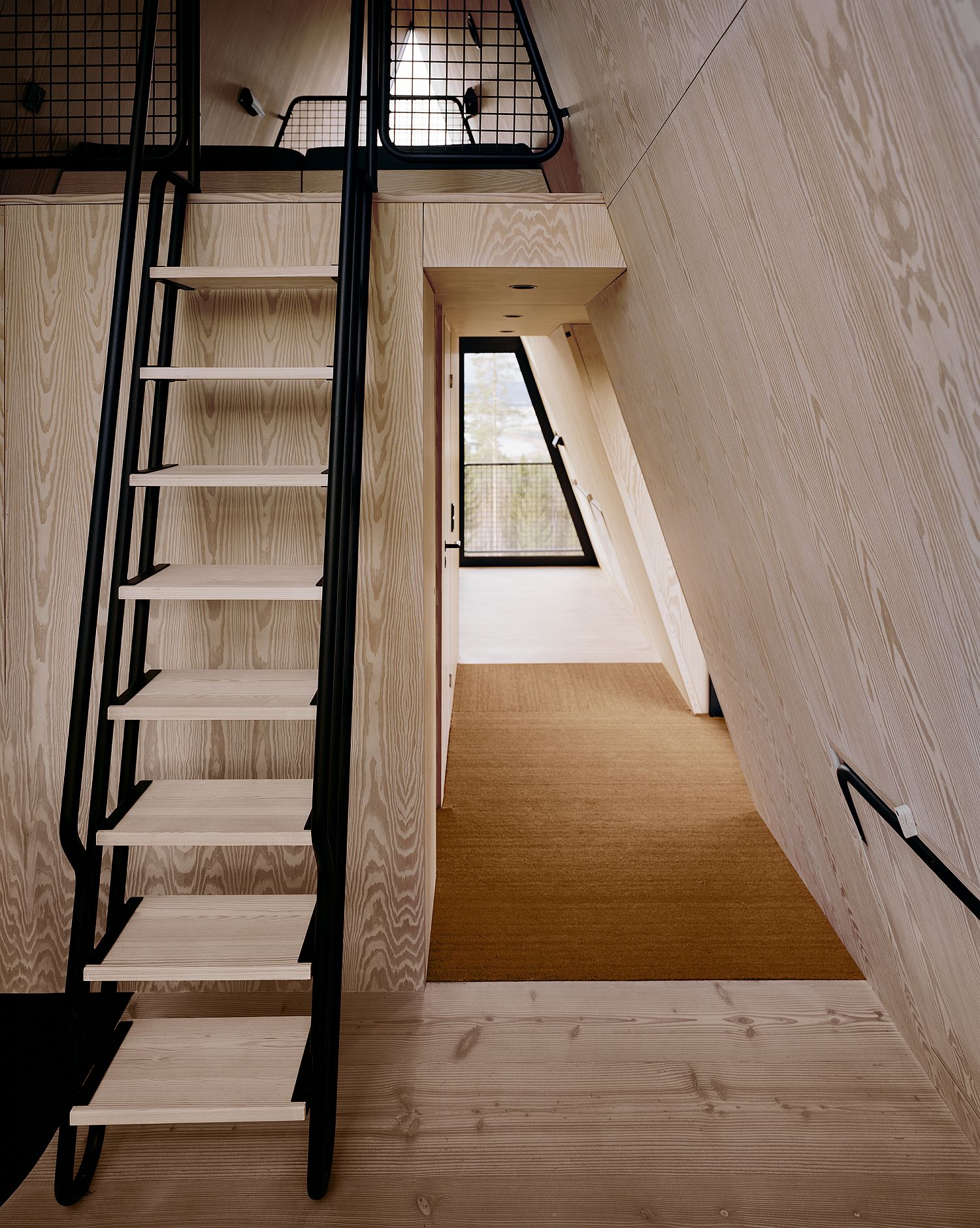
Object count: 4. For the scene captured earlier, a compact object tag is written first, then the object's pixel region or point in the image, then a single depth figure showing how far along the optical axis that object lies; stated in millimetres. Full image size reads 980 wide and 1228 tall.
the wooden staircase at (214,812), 1812
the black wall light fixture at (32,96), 3309
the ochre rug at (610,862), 2656
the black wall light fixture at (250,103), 5203
